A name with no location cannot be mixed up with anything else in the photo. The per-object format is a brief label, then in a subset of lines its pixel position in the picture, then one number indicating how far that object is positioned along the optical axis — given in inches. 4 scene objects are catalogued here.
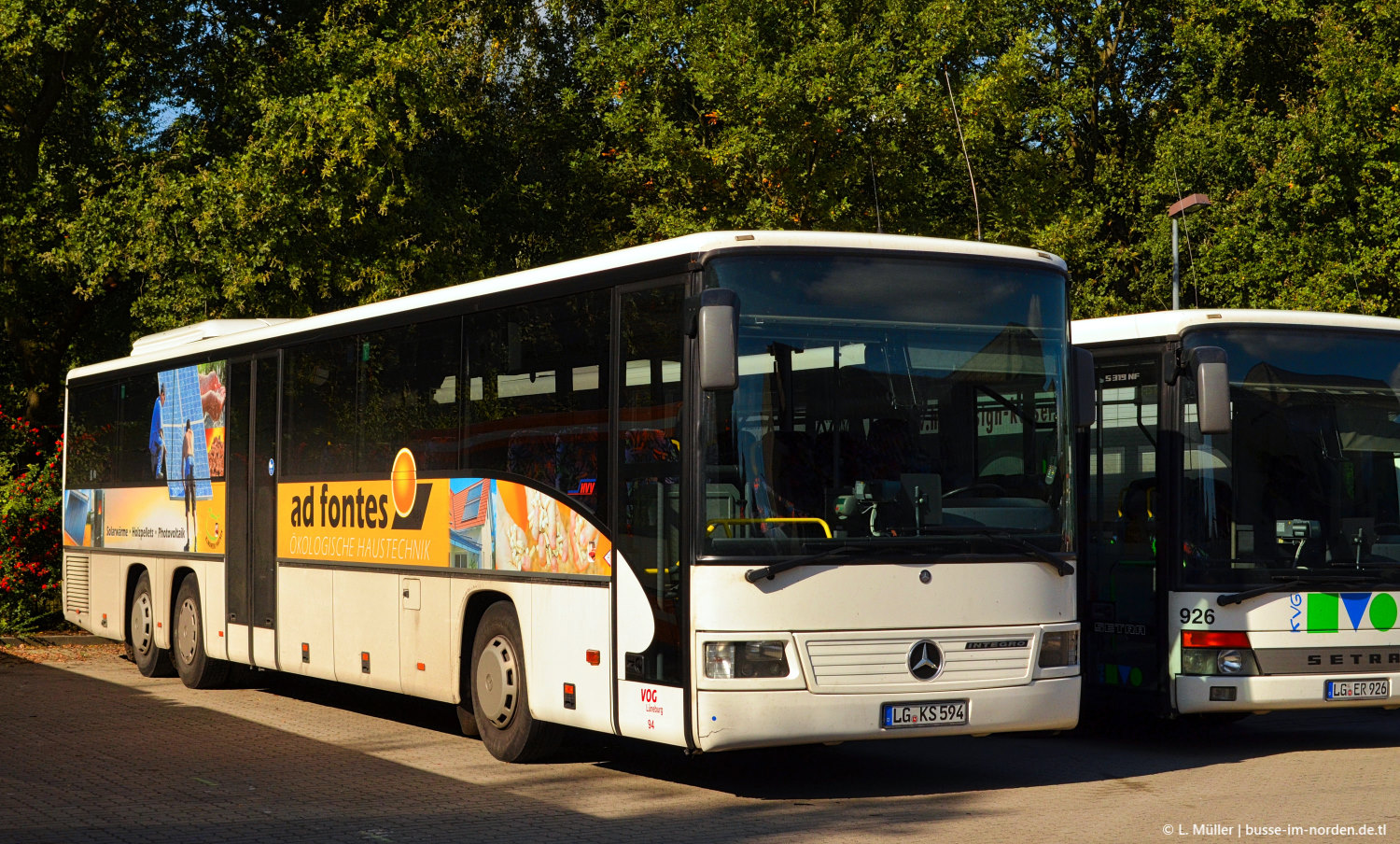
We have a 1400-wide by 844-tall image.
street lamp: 922.1
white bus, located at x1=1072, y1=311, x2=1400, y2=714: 446.0
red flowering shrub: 792.9
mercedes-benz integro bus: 348.8
